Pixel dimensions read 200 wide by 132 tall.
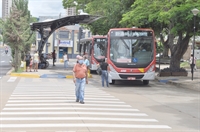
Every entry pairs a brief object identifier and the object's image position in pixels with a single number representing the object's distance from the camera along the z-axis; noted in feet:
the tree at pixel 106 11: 96.63
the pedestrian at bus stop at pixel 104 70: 69.97
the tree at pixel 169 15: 74.69
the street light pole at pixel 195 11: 69.25
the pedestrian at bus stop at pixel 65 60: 110.27
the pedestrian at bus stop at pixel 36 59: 100.01
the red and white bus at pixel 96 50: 104.94
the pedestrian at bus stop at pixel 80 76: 44.37
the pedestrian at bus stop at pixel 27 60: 101.07
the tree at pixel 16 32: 93.38
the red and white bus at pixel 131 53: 71.05
